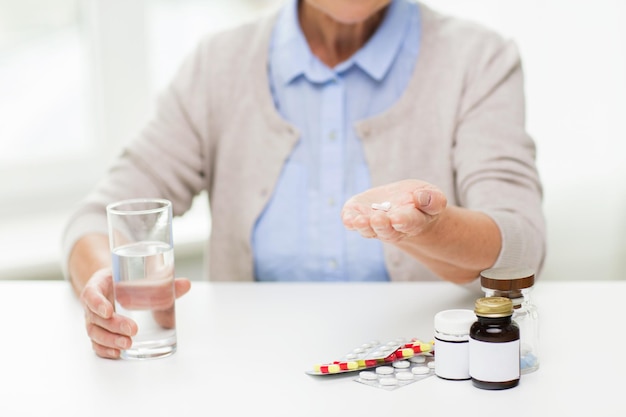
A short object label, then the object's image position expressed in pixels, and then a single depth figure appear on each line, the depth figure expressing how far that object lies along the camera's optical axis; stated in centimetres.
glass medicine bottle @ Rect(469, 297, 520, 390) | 123
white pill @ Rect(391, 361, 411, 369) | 130
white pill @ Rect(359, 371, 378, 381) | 128
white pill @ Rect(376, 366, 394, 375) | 129
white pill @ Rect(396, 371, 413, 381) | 127
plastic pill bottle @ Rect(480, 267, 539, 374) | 127
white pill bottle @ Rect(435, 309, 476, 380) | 127
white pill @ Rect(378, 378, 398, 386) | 126
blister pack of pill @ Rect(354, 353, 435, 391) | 127
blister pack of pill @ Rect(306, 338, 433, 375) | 129
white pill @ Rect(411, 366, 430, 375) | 129
